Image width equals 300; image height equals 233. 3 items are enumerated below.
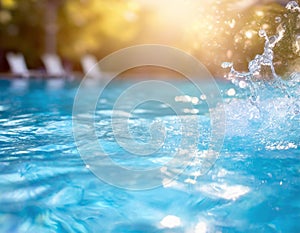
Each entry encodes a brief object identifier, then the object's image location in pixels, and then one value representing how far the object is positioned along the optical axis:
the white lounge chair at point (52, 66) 14.45
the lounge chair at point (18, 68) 13.57
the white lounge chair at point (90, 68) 16.56
